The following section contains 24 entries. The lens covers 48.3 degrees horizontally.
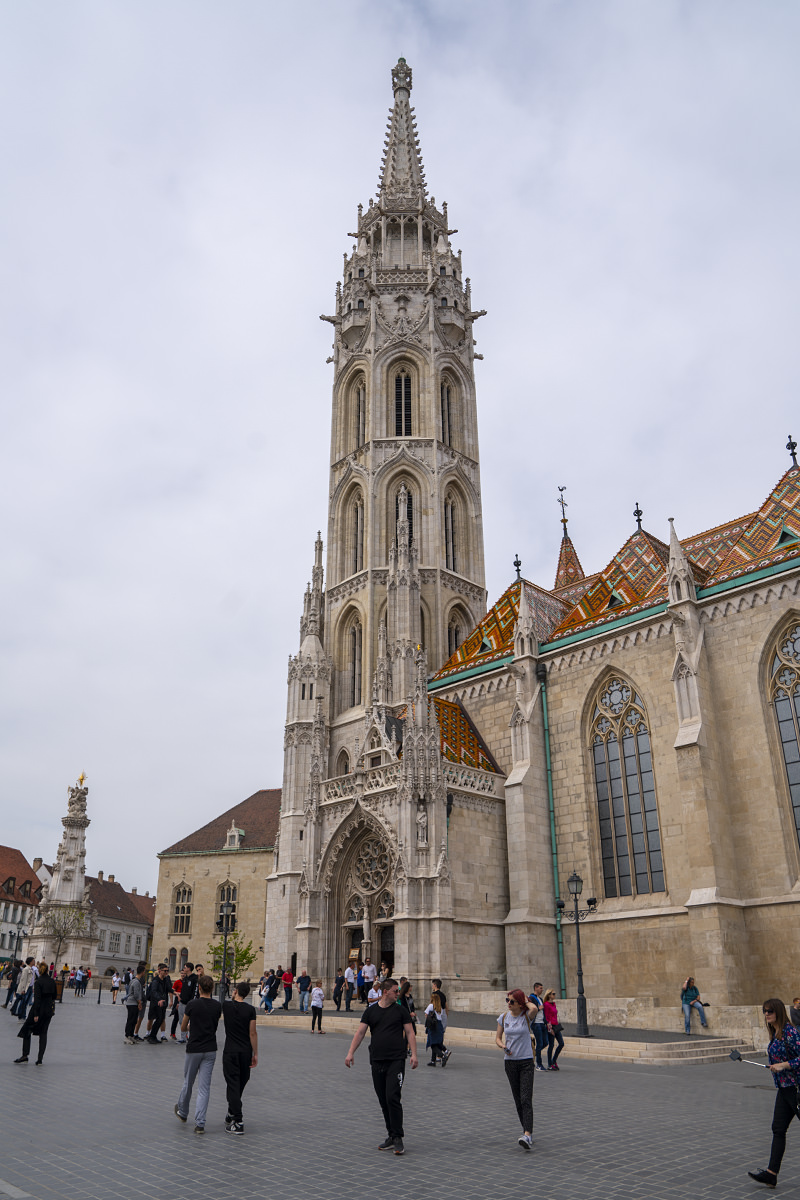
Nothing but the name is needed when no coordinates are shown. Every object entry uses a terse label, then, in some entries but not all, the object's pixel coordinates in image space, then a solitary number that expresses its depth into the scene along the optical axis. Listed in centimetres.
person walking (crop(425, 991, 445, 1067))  1453
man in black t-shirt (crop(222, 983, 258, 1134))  807
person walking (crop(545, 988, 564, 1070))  1427
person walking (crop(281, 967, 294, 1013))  2564
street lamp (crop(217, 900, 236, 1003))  2392
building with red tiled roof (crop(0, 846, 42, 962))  6819
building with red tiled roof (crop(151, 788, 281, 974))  5147
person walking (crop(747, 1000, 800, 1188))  639
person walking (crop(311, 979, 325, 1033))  1948
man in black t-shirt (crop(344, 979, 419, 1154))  743
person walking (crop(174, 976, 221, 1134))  800
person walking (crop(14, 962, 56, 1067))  1212
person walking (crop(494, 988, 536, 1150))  770
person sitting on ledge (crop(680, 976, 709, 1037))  1873
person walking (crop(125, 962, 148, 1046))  1625
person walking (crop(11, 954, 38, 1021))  1943
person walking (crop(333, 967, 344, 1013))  2412
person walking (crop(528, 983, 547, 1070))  1390
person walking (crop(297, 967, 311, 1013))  2341
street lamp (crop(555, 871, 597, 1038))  1778
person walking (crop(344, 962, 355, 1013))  2322
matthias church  2292
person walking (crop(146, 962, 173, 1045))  1673
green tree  4591
